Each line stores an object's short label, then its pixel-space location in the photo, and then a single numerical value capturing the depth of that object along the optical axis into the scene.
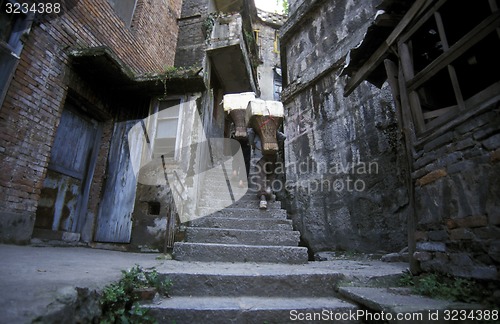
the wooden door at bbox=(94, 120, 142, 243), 6.05
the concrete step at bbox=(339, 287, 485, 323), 1.79
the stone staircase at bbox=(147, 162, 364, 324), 2.04
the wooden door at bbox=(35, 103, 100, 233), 5.39
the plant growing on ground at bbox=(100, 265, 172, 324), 1.81
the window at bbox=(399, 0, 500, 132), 2.50
